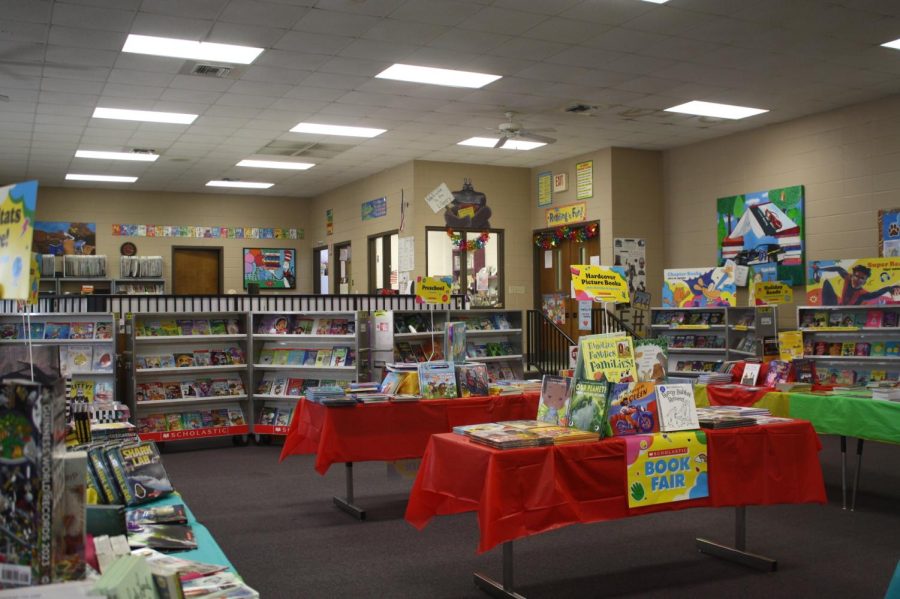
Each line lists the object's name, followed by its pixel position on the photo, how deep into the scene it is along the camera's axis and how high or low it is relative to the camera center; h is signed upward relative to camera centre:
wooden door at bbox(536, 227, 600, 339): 12.80 +0.39
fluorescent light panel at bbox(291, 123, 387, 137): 10.54 +2.31
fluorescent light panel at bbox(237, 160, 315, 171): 12.99 +2.29
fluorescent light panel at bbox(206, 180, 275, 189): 14.96 +2.27
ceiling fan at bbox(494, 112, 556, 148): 9.59 +2.01
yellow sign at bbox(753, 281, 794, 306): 9.28 +0.11
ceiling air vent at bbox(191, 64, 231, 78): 7.75 +2.27
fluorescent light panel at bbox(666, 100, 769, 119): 9.67 +2.32
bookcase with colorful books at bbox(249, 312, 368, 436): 8.70 -0.55
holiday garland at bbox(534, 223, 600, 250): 12.27 +1.08
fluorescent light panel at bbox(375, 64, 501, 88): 8.08 +2.32
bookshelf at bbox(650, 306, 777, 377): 9.97 -0.40
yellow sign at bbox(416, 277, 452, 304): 7.27 +0.13
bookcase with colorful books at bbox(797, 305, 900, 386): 8.59 -0.44
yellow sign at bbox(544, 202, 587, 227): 12.47 +1.40
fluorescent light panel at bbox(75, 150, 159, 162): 11.94 +2.26
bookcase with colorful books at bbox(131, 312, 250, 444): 8.39 -0.73
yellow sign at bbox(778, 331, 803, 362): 7.00 -0.37
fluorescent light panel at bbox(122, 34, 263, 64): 7.06 +2.29
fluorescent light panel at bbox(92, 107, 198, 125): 9.53 +2.28
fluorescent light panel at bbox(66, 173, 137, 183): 13.95 +2.24
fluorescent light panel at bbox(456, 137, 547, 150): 11.36 +2.28
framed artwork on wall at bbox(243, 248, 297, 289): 16.45 +0.80
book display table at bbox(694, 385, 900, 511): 5.07 -0.72
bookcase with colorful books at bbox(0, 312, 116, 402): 8.32 -0.33
